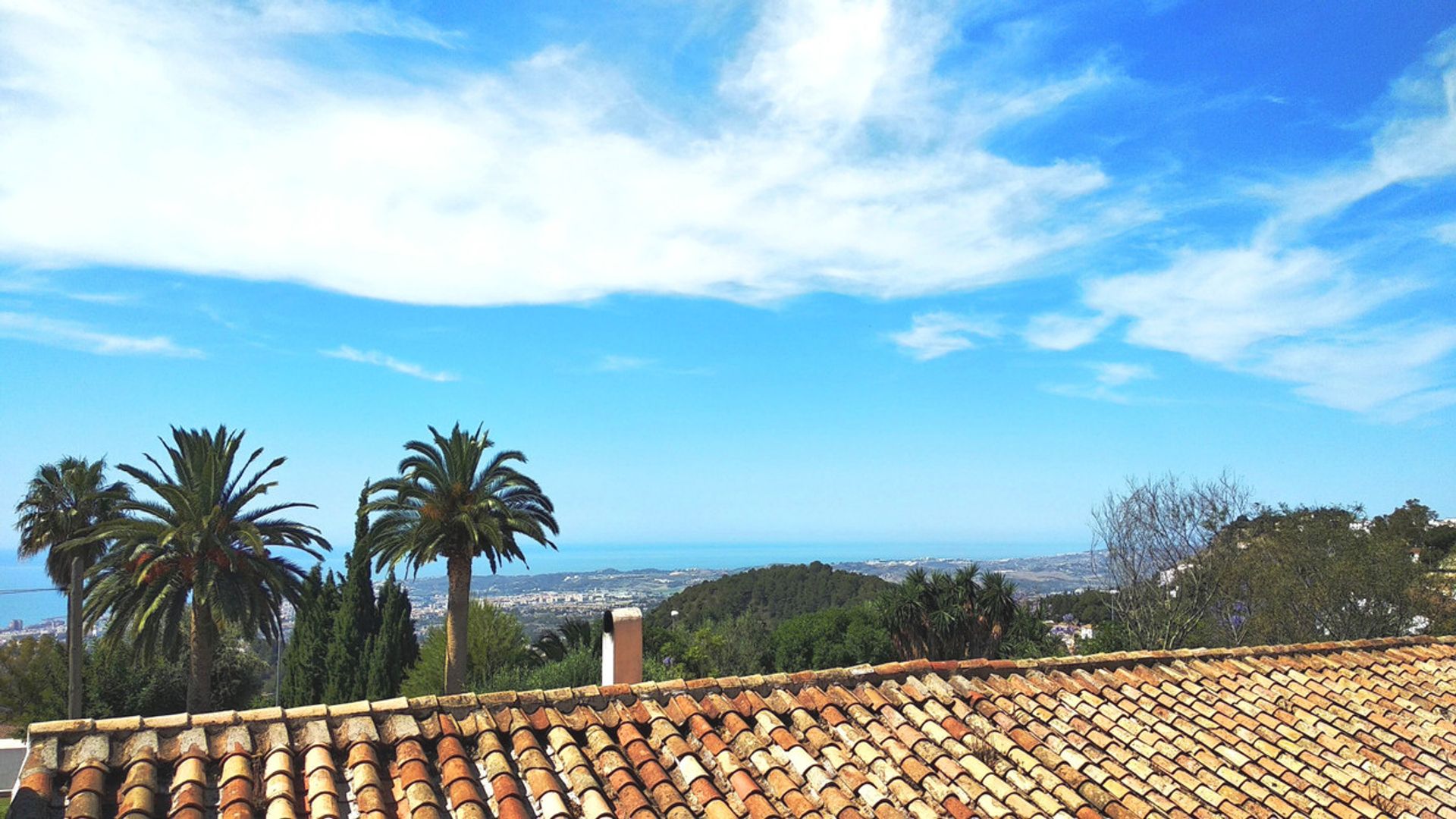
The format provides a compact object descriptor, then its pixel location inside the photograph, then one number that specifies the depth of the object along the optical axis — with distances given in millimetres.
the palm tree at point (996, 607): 35844
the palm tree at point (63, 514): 32312
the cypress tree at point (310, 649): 35750
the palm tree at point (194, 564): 26422
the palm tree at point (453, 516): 29641
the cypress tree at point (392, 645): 34688
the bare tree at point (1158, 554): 40562
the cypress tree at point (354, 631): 34906
